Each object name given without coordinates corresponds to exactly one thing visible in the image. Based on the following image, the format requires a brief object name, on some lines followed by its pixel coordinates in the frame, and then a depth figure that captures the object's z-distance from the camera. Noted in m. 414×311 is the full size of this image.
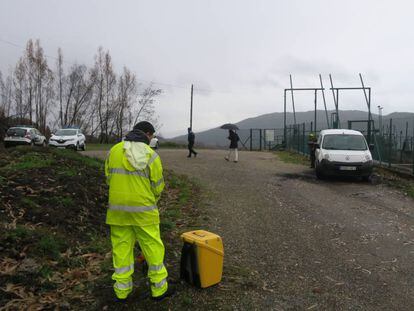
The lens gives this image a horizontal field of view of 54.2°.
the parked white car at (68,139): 24.67
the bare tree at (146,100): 49.53
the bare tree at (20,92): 42.79
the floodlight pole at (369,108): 18.43
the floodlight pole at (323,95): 25.75
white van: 12.93
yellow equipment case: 4.30
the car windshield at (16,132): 24.15
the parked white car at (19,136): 24.02
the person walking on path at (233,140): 18.09
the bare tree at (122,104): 48.09
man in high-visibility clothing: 3.92
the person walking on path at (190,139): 19.44
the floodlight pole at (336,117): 21.90
